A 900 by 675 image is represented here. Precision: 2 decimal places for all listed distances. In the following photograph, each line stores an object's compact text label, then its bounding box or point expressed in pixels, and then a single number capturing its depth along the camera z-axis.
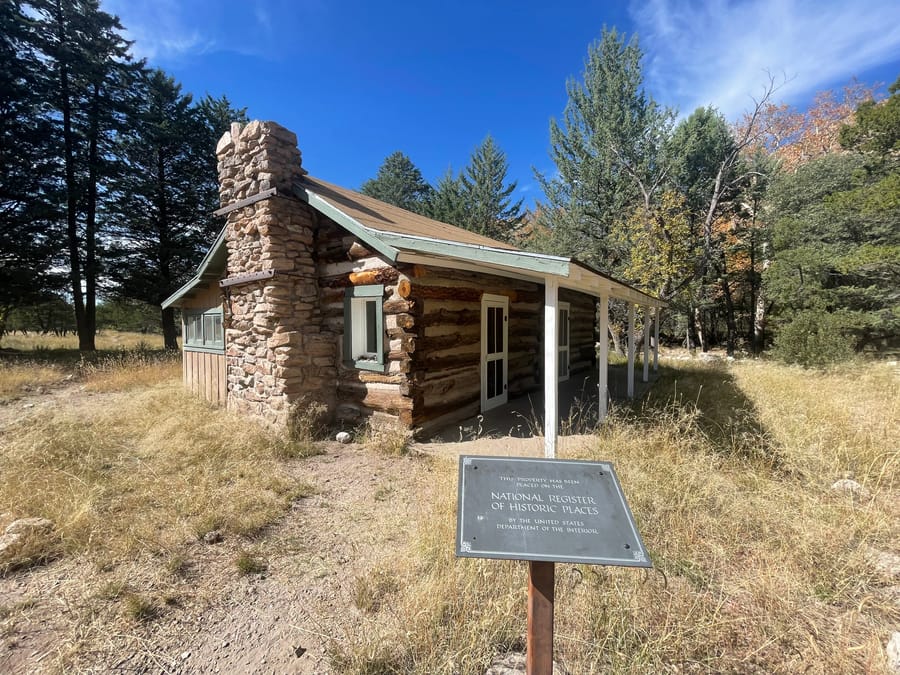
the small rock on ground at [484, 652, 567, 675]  2.17
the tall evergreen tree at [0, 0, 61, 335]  14.95
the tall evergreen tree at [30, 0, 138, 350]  16.05
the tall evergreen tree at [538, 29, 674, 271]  17.23
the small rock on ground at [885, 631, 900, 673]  2.08
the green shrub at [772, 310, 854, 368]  12.08
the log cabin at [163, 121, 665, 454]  6.16
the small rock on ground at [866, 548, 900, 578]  2.87
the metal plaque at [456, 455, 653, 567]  1.84
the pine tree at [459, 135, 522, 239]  27.56
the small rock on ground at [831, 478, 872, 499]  4.08
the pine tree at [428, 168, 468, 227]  27.88
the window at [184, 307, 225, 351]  8.94
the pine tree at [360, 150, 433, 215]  33.09
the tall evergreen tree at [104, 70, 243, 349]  18.62
